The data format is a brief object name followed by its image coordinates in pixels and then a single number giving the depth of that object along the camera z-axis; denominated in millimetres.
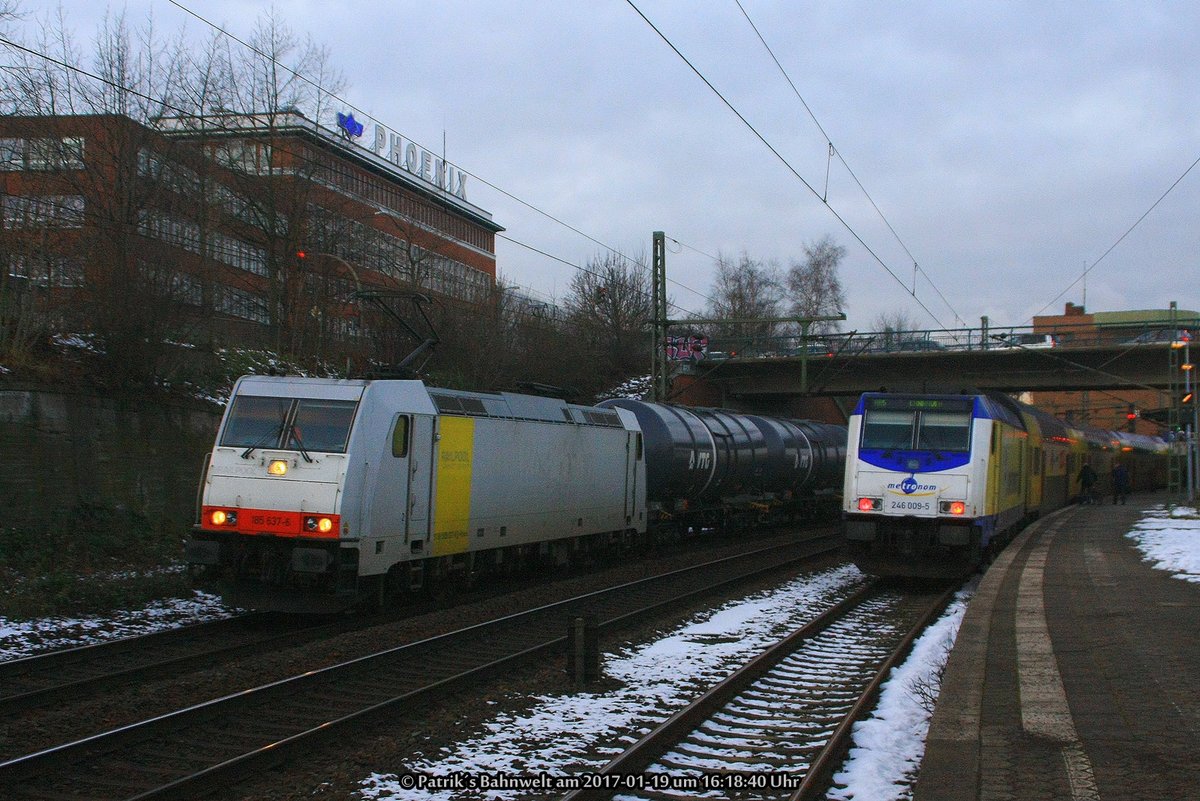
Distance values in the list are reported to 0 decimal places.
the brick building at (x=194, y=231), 17922
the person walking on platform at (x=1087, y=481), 35812
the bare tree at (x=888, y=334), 39700
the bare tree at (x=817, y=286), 70125
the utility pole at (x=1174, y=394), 31578
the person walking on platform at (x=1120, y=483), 37531
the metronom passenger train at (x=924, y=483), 15602
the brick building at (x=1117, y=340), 36844
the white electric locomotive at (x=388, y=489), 11820
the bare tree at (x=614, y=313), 51719
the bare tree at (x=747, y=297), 73125
